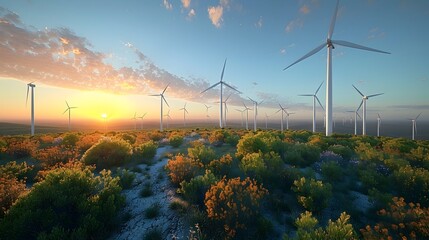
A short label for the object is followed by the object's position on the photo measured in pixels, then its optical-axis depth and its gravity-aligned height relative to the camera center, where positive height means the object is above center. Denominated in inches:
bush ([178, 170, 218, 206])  367.9 -125.6
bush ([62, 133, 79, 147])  930.5 -98.3
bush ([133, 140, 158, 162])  646.0 -105.8
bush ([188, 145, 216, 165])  533.8 -93.6
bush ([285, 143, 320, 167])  578.9 -102.9
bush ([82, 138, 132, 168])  569.0 -100.6
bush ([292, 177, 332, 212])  363.3 -135.1
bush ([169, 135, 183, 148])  882.0 -97.3
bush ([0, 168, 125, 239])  276.4 -133.8
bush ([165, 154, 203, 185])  442.9 -110.6
